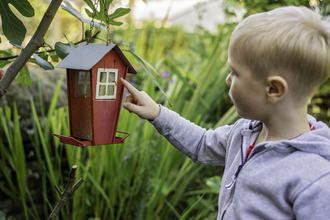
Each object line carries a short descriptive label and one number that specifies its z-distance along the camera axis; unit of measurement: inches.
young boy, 27.6
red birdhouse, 30.7
